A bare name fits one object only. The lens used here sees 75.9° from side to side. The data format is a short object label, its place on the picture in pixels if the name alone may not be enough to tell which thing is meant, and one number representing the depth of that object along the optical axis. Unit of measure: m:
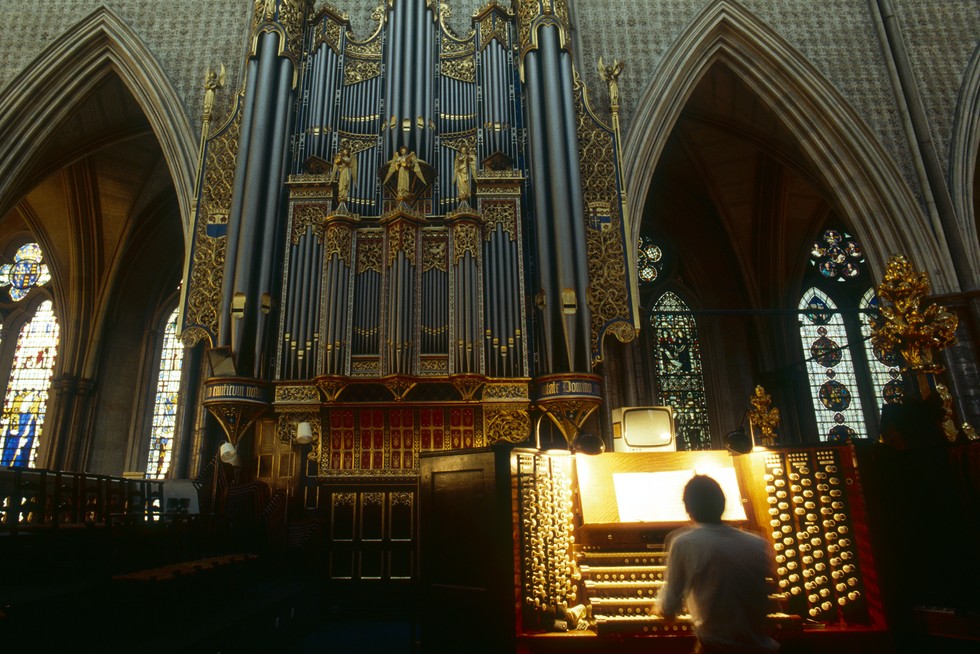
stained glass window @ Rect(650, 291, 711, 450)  13.45
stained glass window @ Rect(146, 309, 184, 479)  13.62
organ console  3.96
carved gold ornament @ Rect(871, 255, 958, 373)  5.66
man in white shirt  2.66
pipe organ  7.22
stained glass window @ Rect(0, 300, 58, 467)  13.33
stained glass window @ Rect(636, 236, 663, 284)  14.80
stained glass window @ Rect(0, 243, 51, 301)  14.62
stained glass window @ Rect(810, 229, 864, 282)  14.45
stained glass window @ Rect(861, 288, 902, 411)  12.29
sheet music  4.49
